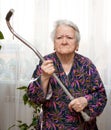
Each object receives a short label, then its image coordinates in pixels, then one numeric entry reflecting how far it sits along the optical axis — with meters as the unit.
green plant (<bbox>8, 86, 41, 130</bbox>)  1.96
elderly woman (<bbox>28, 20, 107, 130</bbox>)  1.27
